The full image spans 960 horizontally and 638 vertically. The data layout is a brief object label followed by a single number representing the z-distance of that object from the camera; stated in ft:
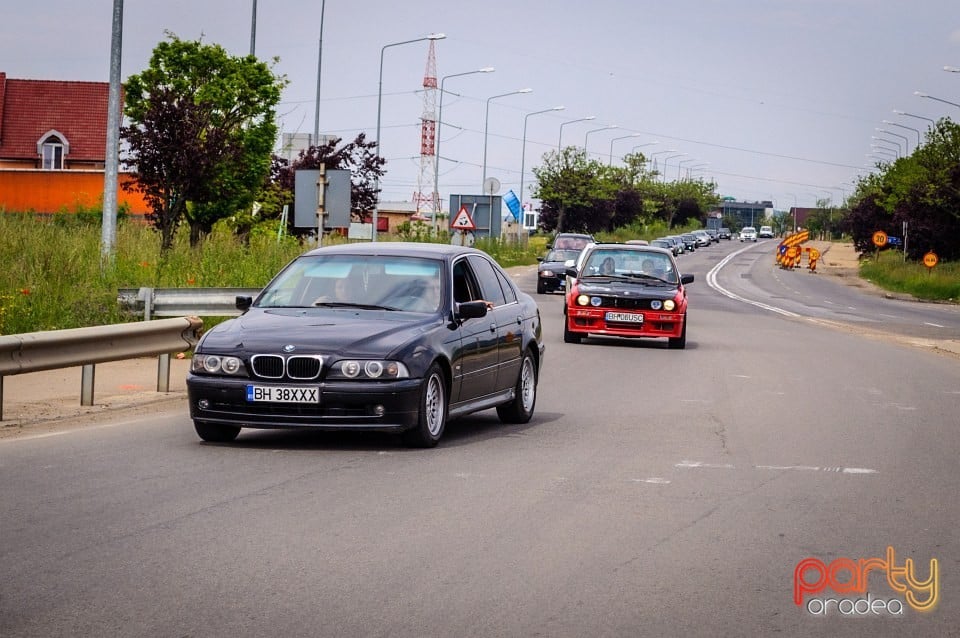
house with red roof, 255.50
